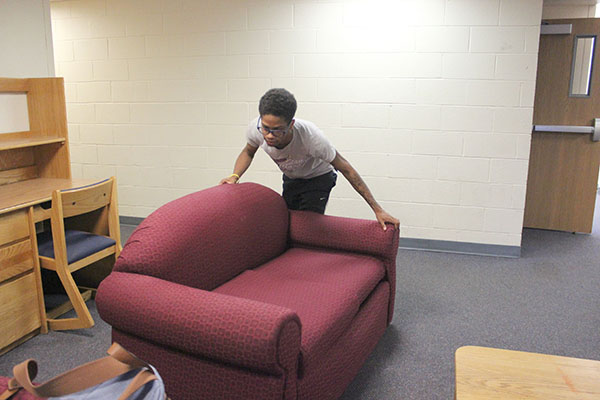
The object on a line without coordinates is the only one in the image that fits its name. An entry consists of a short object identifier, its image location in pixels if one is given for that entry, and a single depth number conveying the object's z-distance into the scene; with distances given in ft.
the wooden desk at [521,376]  5.12
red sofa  5.41
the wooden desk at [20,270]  8.35
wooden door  14.76
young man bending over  7.74
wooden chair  8.83
